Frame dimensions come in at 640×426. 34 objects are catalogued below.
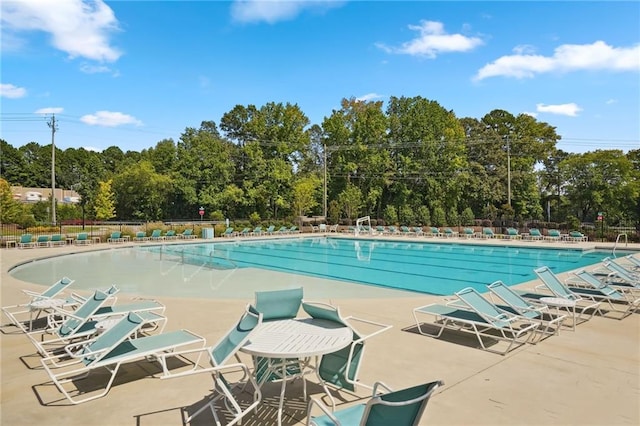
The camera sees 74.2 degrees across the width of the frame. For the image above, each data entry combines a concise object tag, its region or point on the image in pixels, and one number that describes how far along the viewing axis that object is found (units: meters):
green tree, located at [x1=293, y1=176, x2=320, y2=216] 36.50
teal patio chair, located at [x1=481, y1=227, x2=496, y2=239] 24.55
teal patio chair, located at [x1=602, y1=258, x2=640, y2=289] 7.36
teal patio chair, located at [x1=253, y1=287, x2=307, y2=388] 3.52
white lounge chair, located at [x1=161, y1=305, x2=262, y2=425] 2.97
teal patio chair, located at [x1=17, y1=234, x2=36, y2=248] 19.28
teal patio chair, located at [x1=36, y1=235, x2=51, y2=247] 19.88
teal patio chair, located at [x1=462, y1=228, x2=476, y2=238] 25.05
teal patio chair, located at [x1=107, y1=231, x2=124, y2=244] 22.47
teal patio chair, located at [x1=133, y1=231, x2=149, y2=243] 23.47
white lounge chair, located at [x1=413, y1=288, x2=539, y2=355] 4.98
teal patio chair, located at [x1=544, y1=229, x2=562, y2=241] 22.81
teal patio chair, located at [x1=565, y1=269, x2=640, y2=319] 6.74
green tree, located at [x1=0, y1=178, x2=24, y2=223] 27.83
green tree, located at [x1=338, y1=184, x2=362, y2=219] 35.91
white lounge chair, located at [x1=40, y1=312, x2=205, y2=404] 3.58
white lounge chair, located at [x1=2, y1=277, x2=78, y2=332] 5.60
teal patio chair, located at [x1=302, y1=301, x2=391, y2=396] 3.37
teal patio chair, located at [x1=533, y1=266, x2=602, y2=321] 6.43
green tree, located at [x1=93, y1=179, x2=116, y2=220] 39.16
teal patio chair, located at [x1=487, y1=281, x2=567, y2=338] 5.44
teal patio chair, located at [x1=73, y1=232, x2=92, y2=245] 20.75
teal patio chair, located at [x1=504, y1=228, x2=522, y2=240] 23.73
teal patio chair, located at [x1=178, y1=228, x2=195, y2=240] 25.13
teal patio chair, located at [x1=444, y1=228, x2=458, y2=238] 25.76
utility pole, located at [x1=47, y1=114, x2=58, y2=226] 33.06
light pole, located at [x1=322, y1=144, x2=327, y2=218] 35.12
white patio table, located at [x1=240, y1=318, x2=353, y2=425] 3.03
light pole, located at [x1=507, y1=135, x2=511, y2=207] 34.13
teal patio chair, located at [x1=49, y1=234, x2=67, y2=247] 20.18
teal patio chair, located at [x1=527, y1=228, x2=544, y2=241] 23.22
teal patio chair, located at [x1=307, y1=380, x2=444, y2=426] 2.03
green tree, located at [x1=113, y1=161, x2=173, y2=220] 38.91
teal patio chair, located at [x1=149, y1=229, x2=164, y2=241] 23.94
